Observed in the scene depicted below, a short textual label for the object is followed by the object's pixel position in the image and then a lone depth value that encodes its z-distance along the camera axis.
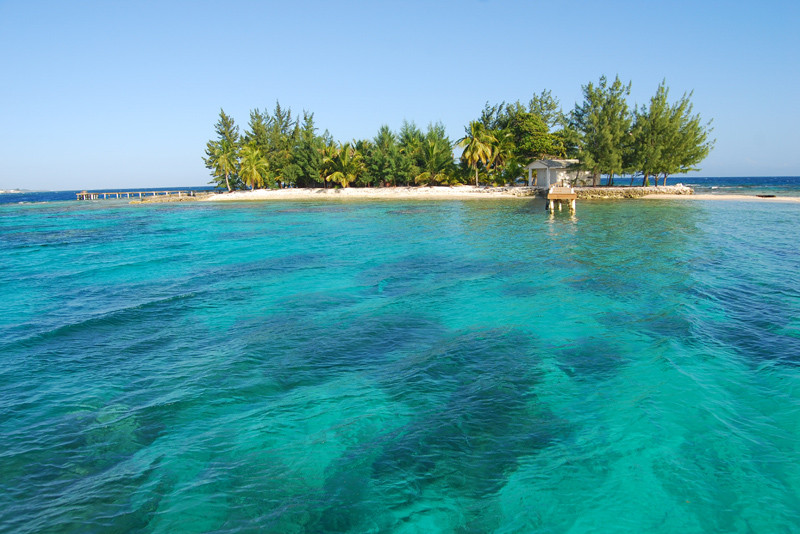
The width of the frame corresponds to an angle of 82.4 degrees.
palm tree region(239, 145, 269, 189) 66.25
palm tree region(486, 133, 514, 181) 55.34
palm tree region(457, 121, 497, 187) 52.92
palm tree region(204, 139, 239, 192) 67.50
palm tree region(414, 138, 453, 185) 58.94
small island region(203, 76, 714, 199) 46.56
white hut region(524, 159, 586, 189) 49.68
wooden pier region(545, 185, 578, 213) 34.34
